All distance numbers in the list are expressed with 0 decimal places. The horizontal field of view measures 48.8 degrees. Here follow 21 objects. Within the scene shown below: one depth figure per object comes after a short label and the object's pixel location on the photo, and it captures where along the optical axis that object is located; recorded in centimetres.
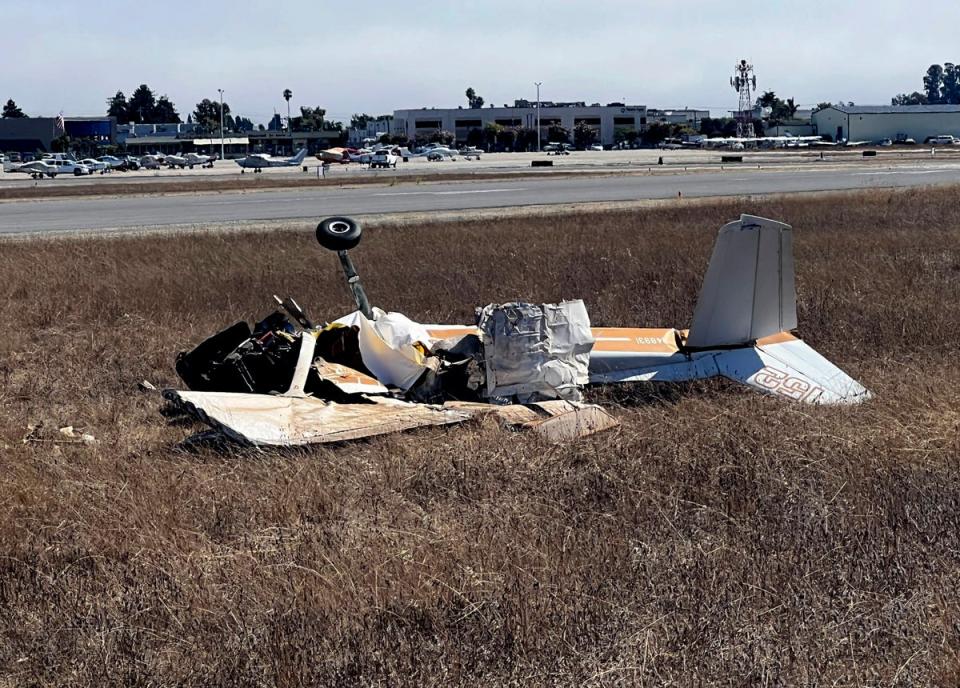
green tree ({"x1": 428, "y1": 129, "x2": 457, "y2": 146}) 16312
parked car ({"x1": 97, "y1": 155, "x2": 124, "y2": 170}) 9914
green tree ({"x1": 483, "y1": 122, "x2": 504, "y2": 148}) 15982
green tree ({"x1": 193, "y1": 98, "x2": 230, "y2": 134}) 18600
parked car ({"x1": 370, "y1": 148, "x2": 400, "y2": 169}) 8606
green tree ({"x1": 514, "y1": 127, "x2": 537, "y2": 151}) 15500
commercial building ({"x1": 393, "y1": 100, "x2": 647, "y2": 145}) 18312
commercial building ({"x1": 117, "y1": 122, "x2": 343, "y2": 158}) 17012
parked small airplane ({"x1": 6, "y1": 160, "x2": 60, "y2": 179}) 8119
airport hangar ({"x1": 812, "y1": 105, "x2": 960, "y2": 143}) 15375
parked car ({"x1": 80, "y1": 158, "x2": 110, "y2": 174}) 9225
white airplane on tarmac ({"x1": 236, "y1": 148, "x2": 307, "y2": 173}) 9869
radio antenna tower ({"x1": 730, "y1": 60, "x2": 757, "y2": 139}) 17438
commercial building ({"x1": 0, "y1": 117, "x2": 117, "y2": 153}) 16750
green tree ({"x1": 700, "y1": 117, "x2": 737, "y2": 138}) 18650
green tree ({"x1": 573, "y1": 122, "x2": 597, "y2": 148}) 15562
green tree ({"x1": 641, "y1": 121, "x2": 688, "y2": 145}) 15675
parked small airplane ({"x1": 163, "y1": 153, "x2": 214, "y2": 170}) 10647
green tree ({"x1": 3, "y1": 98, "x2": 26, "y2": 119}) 19800
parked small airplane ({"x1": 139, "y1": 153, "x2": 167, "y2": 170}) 10319
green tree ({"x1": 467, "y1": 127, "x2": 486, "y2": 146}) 16562
